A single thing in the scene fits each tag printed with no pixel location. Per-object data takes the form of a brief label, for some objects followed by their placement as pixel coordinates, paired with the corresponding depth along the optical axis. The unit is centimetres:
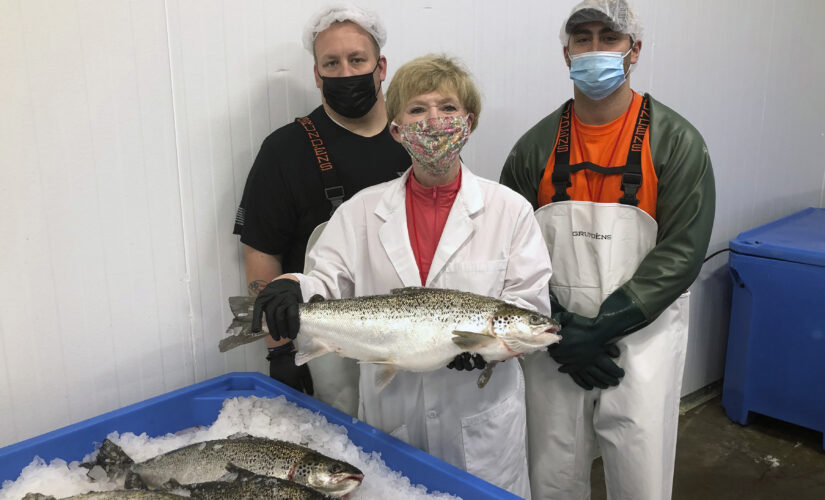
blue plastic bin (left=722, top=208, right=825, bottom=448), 369
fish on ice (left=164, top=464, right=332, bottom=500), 139
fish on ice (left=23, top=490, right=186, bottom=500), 139
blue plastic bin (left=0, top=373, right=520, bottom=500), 160
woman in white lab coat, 181
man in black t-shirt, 219
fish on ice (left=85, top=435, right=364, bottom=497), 154
